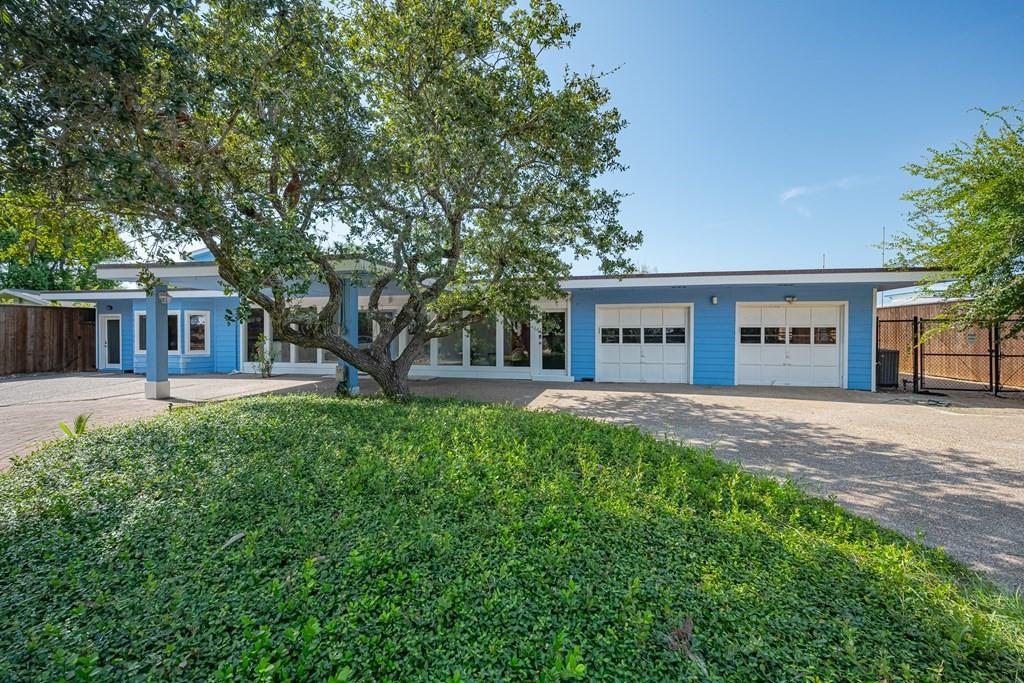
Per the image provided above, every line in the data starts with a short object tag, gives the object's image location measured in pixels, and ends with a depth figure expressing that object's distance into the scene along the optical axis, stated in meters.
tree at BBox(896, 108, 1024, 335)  8.40
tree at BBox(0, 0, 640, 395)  3.89
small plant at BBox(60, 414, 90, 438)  4.75
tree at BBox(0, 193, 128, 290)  5.22
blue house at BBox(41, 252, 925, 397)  10.18
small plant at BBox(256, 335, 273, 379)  12.96
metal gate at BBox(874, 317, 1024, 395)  10.41
